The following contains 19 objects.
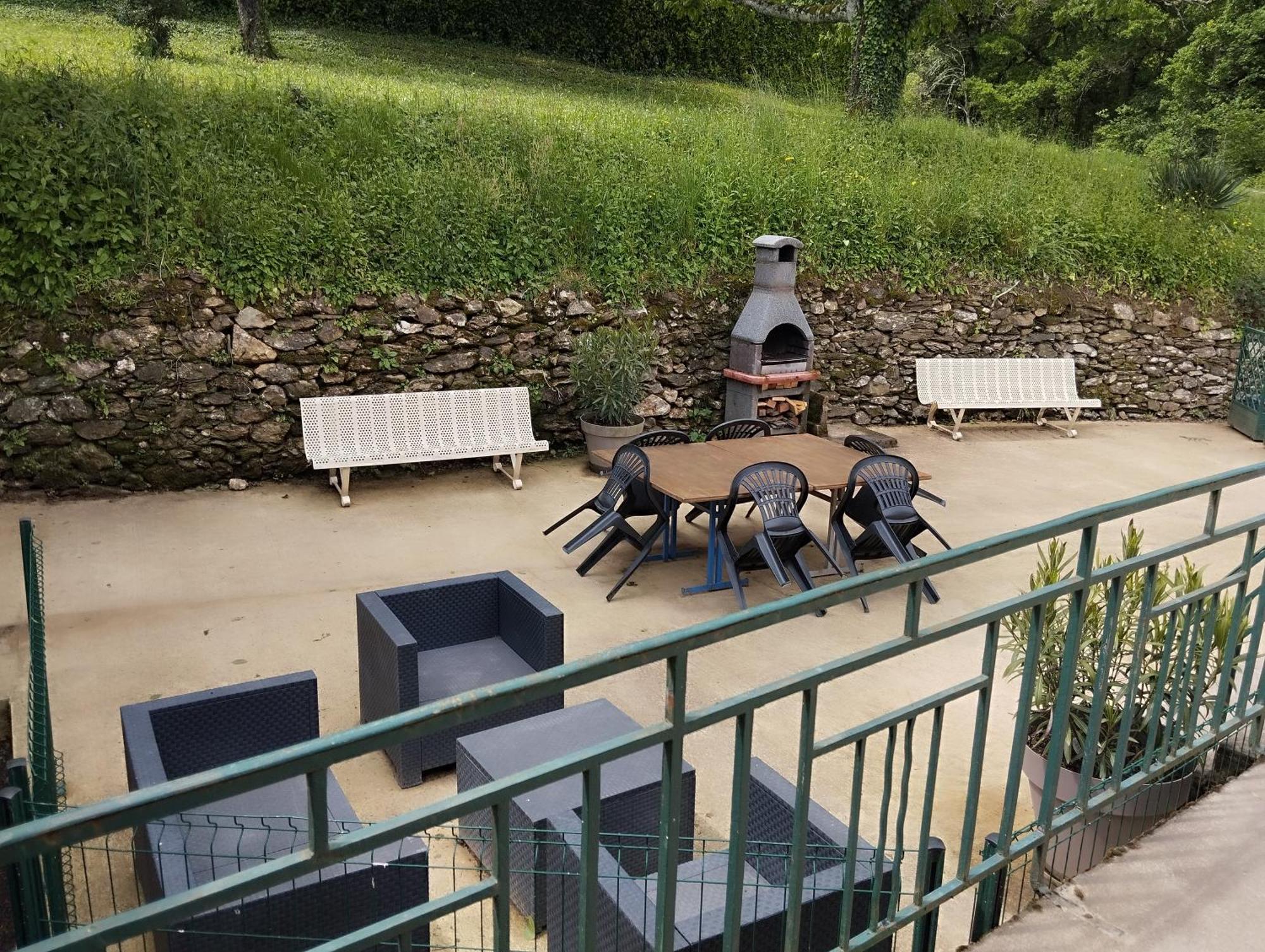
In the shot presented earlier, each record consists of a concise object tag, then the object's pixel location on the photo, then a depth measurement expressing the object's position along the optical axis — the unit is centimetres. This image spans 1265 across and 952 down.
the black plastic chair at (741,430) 837
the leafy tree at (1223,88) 1983
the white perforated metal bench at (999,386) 1136
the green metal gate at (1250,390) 1201
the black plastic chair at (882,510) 666
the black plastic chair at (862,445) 748
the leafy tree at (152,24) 1352
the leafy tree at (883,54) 1484
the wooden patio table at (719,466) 666
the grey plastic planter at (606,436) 940
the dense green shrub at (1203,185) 1340
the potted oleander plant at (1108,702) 365
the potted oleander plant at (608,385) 941
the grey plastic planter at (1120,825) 365
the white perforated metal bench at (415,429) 853
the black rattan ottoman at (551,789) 368
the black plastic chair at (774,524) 640
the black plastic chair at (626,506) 684
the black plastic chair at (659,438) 774
